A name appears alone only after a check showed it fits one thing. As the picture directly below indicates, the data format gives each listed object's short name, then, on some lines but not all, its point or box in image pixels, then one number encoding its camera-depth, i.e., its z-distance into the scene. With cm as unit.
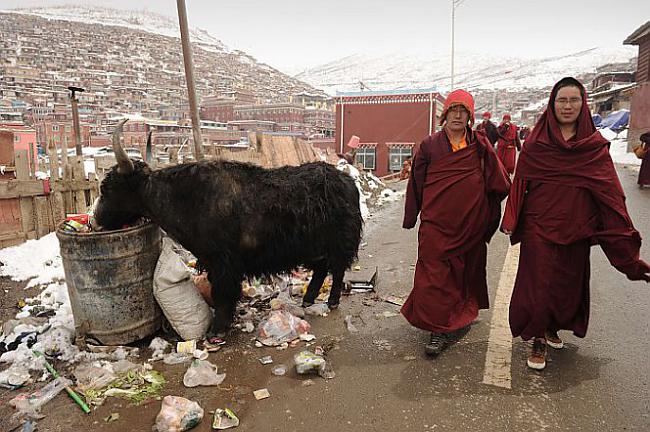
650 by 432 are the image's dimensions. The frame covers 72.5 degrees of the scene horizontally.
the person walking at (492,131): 1240
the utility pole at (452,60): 3316
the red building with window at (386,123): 2344
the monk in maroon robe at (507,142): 1175
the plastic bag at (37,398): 250
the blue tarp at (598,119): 3185
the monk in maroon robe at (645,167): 1088
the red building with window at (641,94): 1927
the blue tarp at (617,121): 2863
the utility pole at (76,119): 817
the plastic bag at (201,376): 275
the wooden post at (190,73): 689
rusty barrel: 306
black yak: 338
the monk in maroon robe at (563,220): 269
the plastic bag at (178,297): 325
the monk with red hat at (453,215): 304
